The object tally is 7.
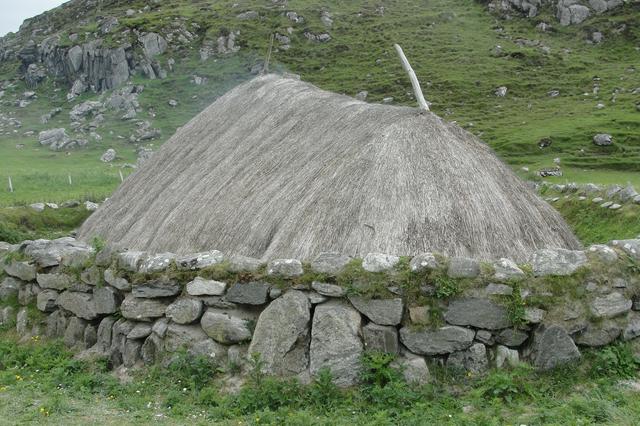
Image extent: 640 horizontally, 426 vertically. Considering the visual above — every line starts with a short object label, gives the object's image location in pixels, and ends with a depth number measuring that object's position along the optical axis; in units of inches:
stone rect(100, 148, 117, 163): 1840.9
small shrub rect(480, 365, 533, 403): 273.6
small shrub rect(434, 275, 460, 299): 287.1
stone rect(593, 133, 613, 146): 1612.9
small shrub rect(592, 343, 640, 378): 284.8
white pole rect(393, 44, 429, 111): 417.4
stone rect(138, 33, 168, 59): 2864.2
